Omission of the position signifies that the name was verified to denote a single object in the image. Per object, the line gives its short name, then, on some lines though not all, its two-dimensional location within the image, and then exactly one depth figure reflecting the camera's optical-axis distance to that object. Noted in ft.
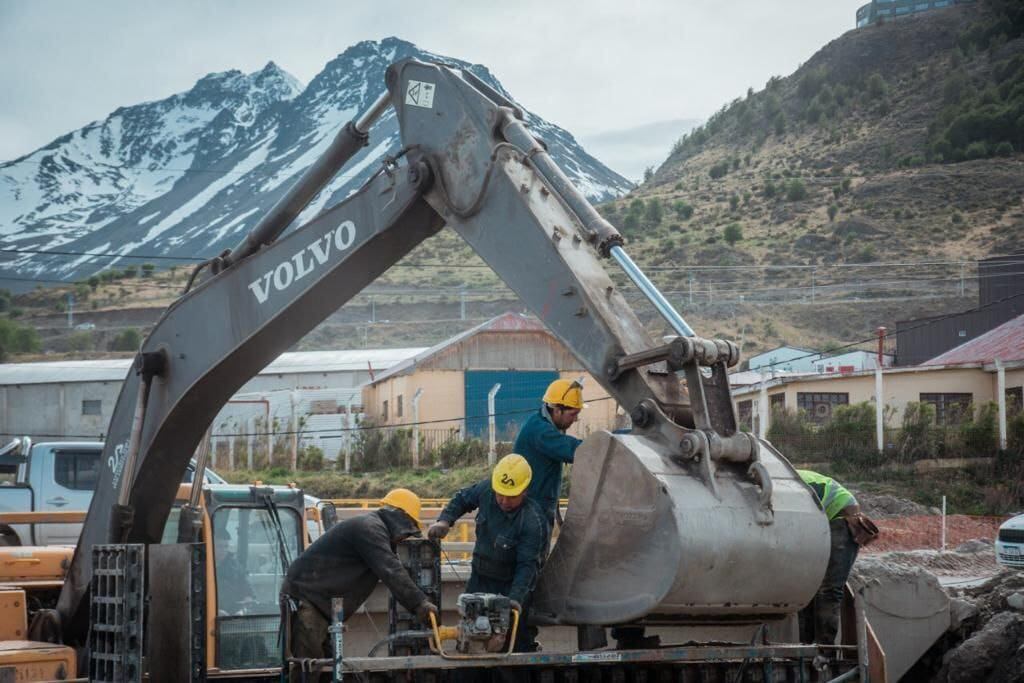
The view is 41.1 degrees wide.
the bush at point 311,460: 106.22
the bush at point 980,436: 93.71
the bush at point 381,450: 105.50
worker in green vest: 28.22
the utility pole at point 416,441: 105.29
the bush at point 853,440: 94.68
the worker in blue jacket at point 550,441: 26.40
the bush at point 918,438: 94.63
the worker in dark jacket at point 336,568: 26.81
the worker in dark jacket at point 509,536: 25.66
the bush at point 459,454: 101.75
